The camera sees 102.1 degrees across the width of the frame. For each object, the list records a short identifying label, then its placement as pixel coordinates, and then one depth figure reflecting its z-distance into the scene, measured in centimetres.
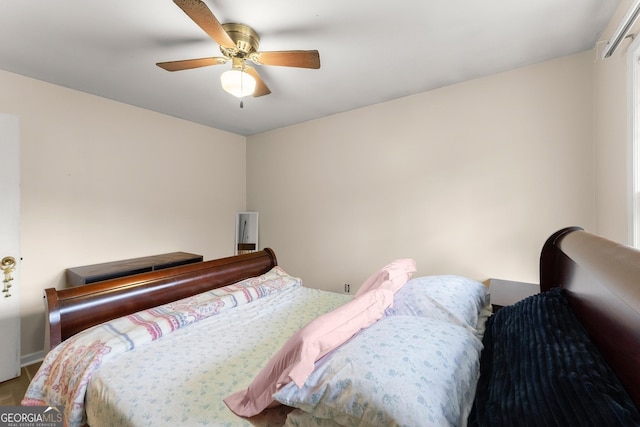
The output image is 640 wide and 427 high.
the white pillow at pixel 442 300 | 131
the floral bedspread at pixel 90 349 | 115
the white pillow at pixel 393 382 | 67
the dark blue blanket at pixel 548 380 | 51
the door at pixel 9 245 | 213
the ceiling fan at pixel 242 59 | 158
